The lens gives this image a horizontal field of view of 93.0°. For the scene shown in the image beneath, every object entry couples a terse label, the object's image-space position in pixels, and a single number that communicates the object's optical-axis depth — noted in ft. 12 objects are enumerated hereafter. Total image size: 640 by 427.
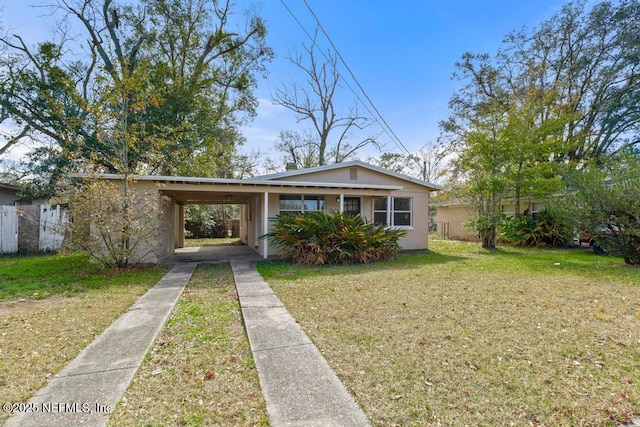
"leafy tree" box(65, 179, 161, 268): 22.53
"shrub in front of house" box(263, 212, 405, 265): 29.58
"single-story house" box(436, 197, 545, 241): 52.54
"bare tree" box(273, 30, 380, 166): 76.38
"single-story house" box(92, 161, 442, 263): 30.27
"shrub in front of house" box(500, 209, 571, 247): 46.06
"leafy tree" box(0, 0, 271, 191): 38.73
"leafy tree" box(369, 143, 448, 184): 93.50
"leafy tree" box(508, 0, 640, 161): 50.29
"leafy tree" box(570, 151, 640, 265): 25.94
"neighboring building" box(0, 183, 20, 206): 45.57
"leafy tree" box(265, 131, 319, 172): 84.74
